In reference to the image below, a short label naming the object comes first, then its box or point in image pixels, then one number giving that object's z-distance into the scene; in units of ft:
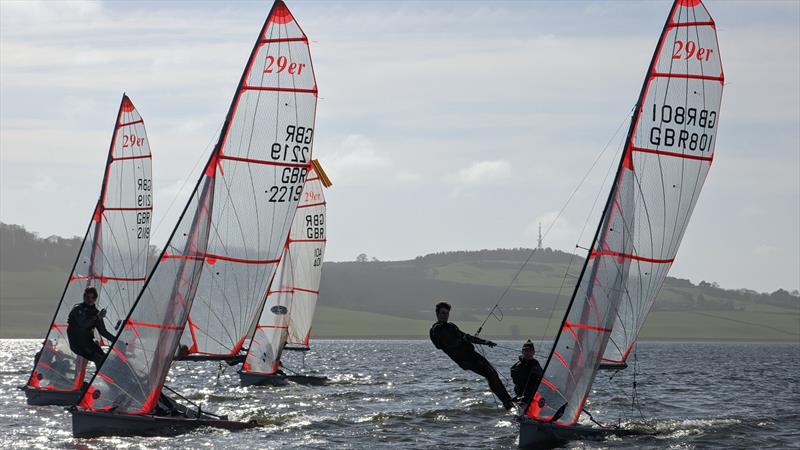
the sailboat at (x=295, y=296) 129.90
